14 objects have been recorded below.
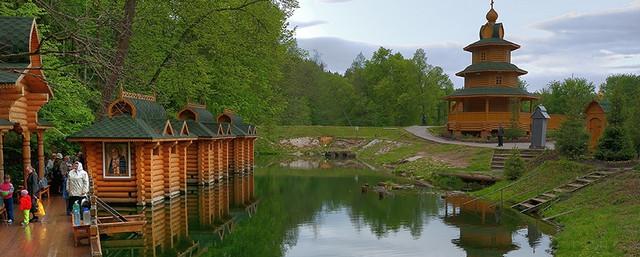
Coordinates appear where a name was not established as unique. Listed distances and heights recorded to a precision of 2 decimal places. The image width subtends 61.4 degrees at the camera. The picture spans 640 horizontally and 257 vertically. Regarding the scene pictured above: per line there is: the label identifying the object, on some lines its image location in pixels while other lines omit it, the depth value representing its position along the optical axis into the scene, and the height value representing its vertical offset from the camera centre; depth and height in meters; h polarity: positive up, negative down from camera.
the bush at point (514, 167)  26.66 -2.69
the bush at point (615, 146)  23.22 -1.43
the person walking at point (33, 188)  14.44 -2.14
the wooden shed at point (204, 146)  28.11 -1.74
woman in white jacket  14.54 -1.87
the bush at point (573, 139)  25.28 -1.23
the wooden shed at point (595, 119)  29.44 -0.31
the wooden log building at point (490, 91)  47.28 +1.99
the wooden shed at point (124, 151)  20.38 -1.48
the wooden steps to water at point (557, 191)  21.12 -3.12
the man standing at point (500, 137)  38.38 -1.67
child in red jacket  13.48 -2.31
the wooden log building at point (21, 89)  14.97 +0.73
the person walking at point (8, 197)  13.87 -2.16
